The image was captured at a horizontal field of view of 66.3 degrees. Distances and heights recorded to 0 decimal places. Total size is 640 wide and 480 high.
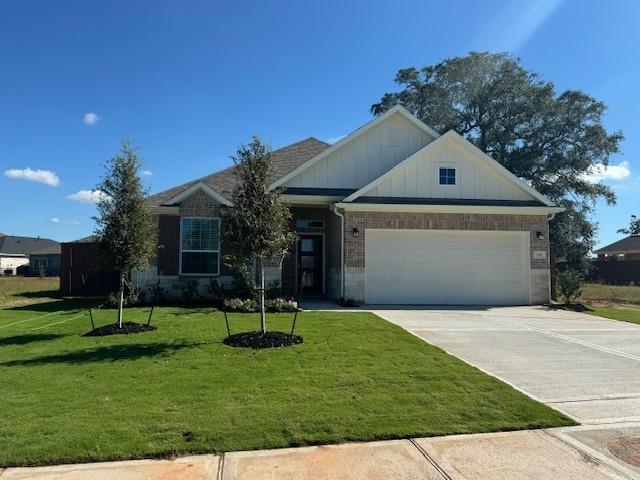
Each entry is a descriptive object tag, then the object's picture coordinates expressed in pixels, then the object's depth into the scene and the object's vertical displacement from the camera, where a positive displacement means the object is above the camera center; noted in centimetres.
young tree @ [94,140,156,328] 1073 +94
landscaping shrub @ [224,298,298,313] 1385 -125
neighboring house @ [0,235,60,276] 5738 +69
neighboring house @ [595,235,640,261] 4889 +149
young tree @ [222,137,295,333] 945 +92
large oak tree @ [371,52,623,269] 3145 +940
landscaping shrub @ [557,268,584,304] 1655 -70
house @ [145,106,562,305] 1634 +113
